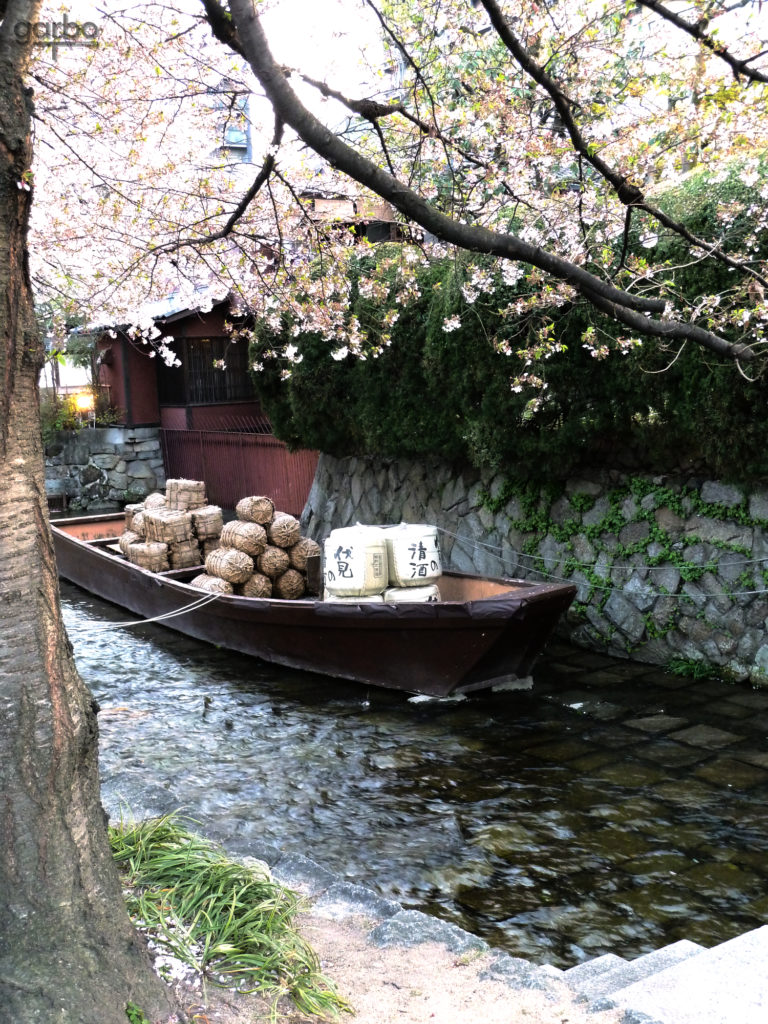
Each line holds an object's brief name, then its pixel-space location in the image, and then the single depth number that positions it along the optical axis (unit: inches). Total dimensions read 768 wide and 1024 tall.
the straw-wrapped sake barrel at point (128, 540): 512.1
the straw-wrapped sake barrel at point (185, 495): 504.1
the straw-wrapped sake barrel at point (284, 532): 446.3
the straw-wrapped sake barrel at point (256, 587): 436.5
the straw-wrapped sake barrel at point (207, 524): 498.6
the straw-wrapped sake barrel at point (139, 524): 507.4
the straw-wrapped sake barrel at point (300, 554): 451.5
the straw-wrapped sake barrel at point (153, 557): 481.0
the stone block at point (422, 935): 148.3
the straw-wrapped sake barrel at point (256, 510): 445.7
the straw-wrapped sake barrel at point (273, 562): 442.0
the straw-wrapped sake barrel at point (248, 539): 438.3
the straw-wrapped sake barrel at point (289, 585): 447.2
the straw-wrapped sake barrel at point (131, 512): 528.9
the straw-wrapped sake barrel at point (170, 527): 486.3
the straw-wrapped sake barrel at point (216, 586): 428.5
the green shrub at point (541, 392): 335.3
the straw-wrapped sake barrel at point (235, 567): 431.8
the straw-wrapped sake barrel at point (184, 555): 487.8
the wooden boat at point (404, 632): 337.4
